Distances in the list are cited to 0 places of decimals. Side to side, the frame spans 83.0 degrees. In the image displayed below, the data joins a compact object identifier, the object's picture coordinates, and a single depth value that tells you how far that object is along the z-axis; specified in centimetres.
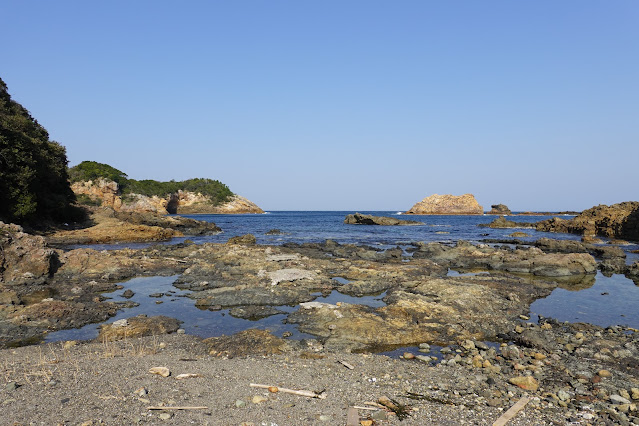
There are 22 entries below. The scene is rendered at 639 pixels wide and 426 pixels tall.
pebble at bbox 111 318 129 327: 1246
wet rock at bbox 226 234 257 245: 3959
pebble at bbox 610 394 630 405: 783
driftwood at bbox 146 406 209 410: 659
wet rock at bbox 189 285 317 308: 1614
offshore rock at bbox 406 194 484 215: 16350
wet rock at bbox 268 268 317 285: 1997
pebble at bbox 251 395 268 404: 714
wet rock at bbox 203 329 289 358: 1044
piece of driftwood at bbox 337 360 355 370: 923
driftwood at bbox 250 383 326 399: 748
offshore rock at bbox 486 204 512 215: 15825
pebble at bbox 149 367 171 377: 822
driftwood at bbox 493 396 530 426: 665
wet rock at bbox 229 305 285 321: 1445
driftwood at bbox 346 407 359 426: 646
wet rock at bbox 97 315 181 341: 1180
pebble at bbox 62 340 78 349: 1055
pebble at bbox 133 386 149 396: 715
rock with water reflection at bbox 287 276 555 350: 1212
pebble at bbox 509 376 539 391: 838
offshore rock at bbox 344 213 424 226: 9244
